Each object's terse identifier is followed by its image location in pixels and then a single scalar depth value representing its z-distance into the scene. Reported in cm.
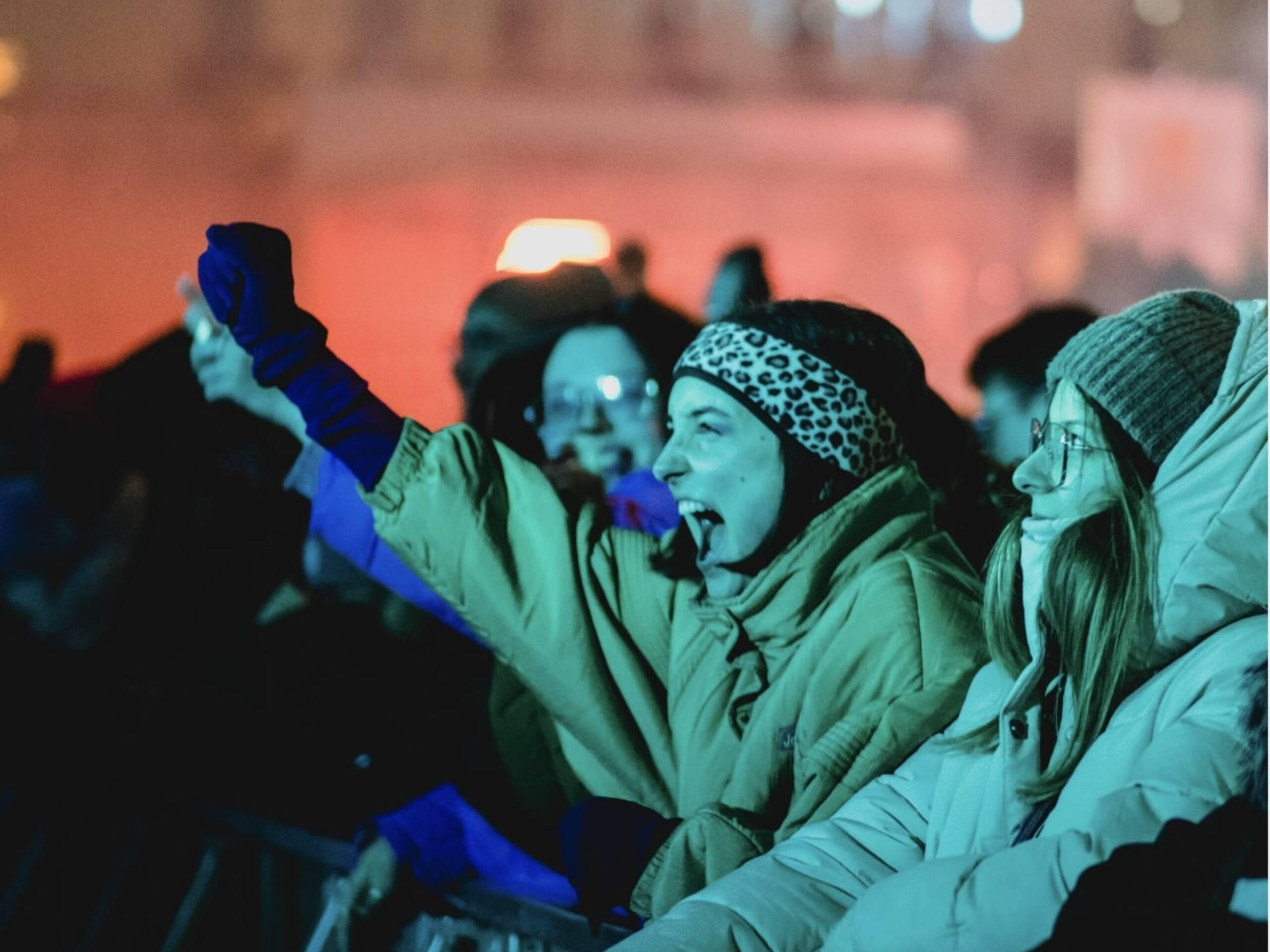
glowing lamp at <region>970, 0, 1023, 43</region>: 1891
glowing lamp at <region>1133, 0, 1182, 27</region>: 1878
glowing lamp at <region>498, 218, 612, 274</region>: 774
